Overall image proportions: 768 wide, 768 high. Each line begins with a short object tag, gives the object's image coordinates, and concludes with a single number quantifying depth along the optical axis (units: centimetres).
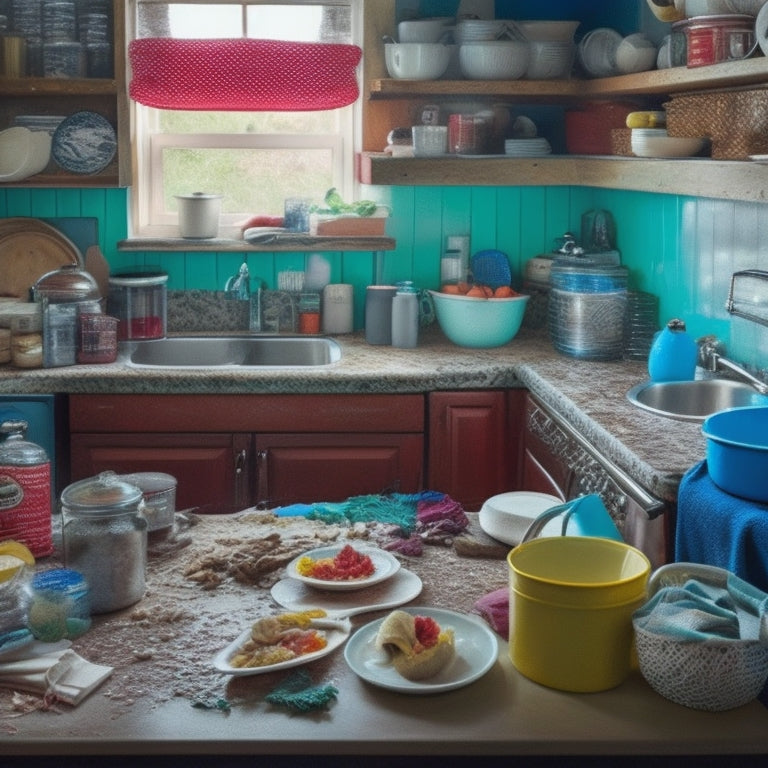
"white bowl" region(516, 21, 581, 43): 420
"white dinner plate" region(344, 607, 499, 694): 162
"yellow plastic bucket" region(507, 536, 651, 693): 161
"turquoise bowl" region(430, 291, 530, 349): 417
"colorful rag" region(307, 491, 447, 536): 237
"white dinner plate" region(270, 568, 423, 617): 191
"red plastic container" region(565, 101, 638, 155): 405
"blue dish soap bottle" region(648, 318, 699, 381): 335
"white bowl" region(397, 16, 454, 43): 418
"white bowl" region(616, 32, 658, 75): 373
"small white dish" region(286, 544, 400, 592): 196
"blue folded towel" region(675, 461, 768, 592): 216
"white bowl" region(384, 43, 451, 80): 414
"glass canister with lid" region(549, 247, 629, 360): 389
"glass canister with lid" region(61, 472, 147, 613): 187
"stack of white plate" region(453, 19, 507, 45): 416
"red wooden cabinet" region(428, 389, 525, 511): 384
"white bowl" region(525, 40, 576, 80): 418
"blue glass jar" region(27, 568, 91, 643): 177
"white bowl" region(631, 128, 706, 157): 325
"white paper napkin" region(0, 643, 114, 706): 160
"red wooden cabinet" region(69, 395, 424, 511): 377
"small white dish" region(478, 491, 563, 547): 217
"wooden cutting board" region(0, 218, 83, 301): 435
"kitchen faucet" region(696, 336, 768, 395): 302
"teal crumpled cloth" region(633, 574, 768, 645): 157
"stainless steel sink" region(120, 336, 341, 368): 445
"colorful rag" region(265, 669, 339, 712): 157
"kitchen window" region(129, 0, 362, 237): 461
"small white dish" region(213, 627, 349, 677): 165
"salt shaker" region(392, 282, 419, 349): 423
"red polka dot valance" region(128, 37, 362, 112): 435
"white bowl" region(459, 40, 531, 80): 412
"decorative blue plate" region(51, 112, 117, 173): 434
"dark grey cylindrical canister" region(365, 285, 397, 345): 430
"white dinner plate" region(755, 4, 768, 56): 275
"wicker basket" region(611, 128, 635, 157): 376
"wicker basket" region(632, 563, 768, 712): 155
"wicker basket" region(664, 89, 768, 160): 287
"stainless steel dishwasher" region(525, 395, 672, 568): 258
